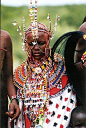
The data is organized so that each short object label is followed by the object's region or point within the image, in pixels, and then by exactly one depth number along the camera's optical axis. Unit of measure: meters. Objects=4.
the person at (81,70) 7.35
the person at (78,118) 6.88
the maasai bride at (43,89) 7.40
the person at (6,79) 7.44
